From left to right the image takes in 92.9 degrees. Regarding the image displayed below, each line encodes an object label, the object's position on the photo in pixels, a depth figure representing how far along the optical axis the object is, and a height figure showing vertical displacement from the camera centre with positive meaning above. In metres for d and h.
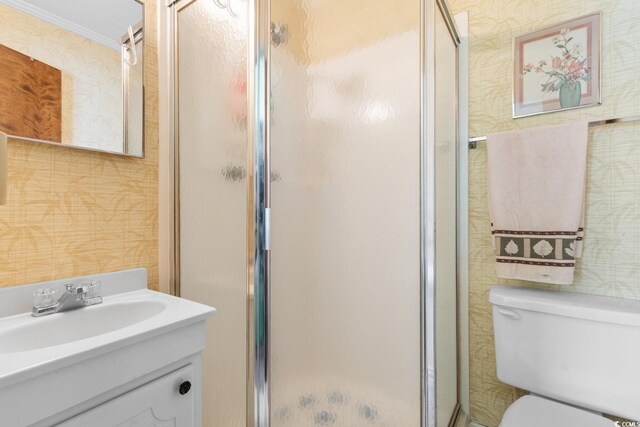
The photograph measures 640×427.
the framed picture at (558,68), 1.15 +0.58
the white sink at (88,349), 0.56 -0.32
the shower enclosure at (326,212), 0.95 +0.00
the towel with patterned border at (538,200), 1.09 +0.05
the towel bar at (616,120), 1.07 +0.33
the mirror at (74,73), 0.90 +0.47
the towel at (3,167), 0.67 +0.10
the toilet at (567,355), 0.97 -0.50
